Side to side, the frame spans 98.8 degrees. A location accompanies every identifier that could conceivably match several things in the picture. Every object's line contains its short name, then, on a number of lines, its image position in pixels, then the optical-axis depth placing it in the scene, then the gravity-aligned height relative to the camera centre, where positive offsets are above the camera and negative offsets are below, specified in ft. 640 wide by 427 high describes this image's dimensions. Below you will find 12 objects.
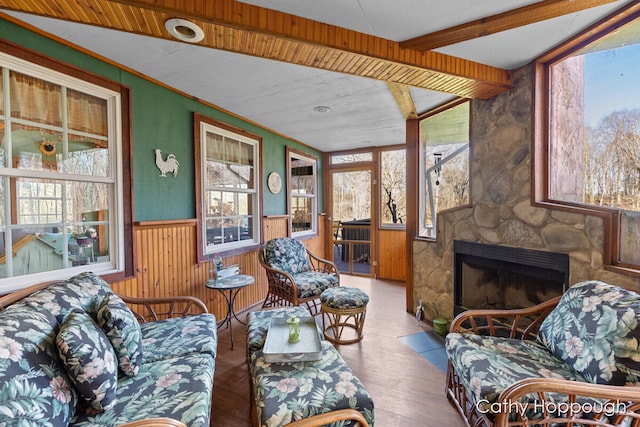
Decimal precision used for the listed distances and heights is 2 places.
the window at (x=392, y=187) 16.81 +1.27
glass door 17.84 -0.75
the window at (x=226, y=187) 10.06 +0.93
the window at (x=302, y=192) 15.85 +1.04
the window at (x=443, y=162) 9.57 +1.68
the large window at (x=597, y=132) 5.65 +1.72
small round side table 8.78 -2.44
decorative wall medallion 13.74 +1.36
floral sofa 3.46 -2.32
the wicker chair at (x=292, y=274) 9.95 -2.71
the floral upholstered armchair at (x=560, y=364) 3.89 -2.81
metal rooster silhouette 8.46 +1.47
